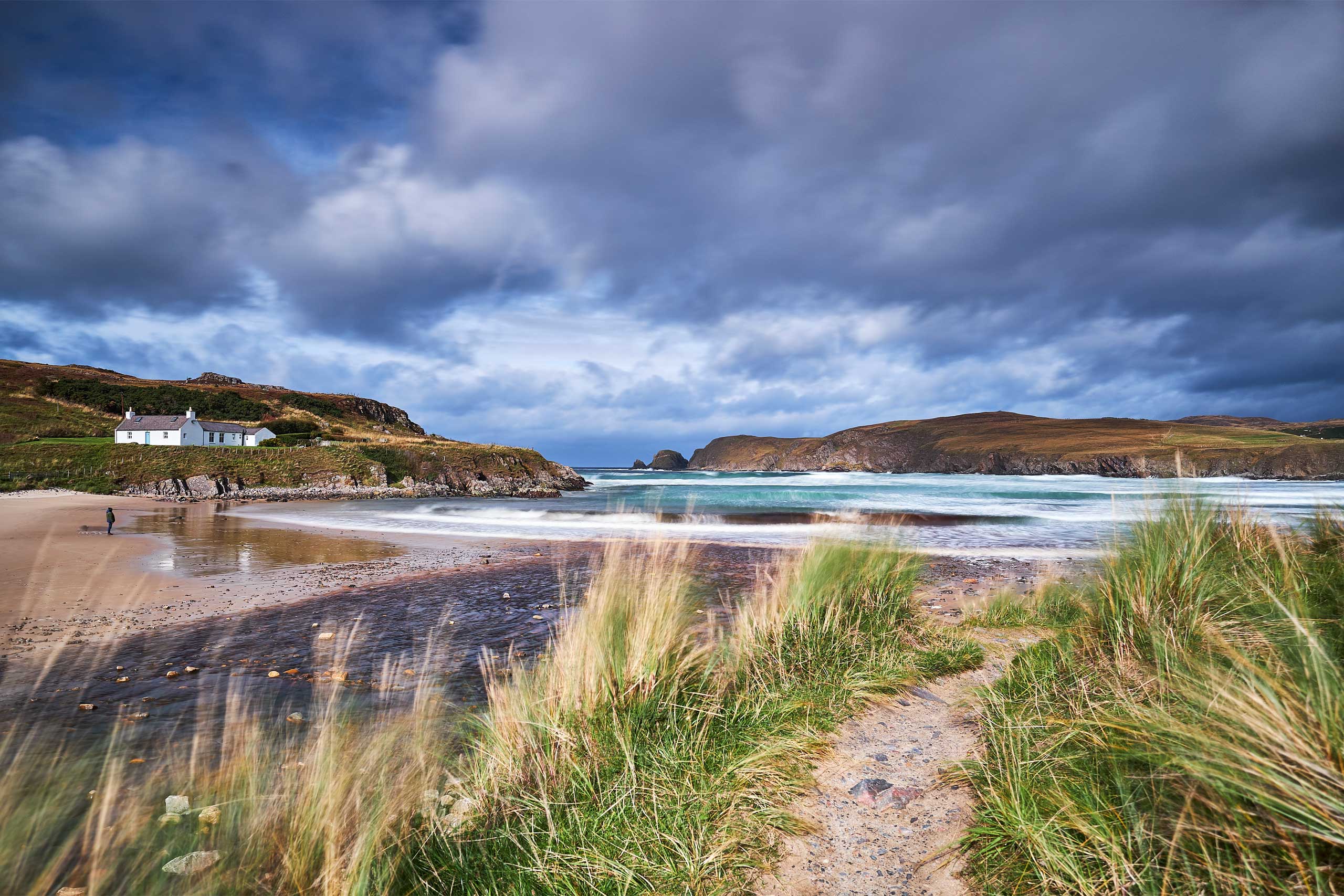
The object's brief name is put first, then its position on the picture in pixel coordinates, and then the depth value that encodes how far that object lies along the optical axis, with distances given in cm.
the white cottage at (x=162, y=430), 5844
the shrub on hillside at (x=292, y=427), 7675
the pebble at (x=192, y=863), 289
